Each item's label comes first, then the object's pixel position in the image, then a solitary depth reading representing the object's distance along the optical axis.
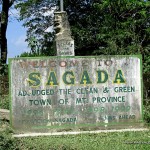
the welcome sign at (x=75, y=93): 7.43
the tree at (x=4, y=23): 21.14
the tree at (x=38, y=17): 18.75
